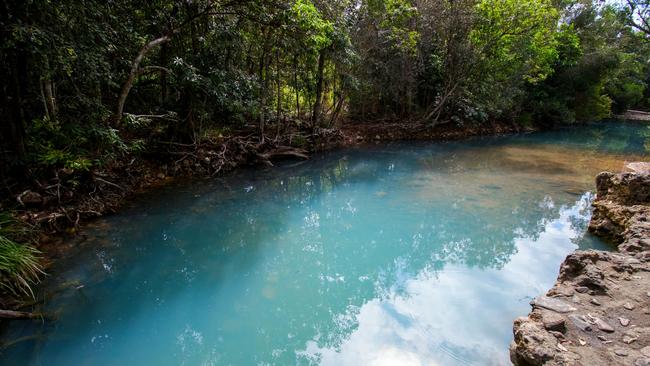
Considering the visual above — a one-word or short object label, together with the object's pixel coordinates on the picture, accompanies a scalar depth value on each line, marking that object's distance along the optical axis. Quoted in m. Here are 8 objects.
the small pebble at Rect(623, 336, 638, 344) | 2.78
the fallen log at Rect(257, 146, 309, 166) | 10.92
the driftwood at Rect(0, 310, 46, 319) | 3.57
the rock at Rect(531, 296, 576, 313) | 3.22
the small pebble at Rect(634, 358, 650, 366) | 2.50
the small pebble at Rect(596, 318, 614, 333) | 2.93
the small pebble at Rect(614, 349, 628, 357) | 2.64
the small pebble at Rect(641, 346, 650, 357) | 2.60
